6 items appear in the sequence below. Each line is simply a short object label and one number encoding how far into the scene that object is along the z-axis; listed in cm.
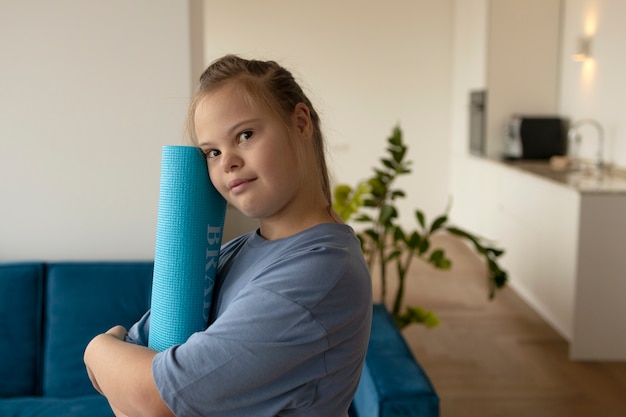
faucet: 487
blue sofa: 231
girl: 88
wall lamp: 534
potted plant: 346
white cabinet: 376
